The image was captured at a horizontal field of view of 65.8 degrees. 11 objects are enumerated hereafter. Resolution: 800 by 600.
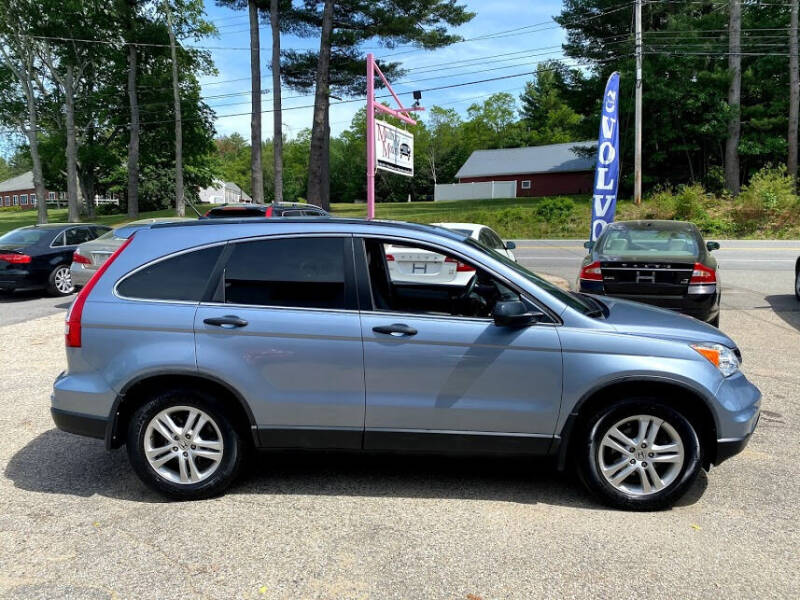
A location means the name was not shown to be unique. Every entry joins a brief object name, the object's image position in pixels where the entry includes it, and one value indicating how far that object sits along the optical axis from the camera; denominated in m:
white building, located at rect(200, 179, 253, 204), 92.53
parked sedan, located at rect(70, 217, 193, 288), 11.36
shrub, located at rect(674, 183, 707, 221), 29.12
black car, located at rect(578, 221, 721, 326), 7.81
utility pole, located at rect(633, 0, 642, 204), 28.55
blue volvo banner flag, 14.60
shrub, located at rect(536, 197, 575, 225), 31.75
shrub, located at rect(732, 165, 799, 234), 28.00
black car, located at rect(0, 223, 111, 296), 12.76
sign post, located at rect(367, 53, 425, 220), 15.23
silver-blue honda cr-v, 3.69
